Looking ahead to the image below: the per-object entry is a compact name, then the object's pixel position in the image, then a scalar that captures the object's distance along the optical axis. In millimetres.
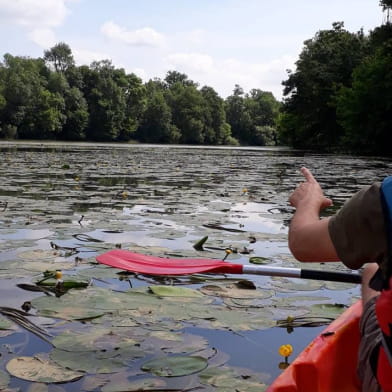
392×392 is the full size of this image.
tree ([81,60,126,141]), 64562
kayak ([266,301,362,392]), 1519
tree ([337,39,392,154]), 24453
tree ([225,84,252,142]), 94500
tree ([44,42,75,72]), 66625
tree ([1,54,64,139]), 53375
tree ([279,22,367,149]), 34062
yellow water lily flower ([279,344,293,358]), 1710
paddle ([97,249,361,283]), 1996
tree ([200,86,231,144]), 79000
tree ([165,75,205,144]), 74812
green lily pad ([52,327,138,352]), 1899
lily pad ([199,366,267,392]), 1663
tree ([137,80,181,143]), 71125
